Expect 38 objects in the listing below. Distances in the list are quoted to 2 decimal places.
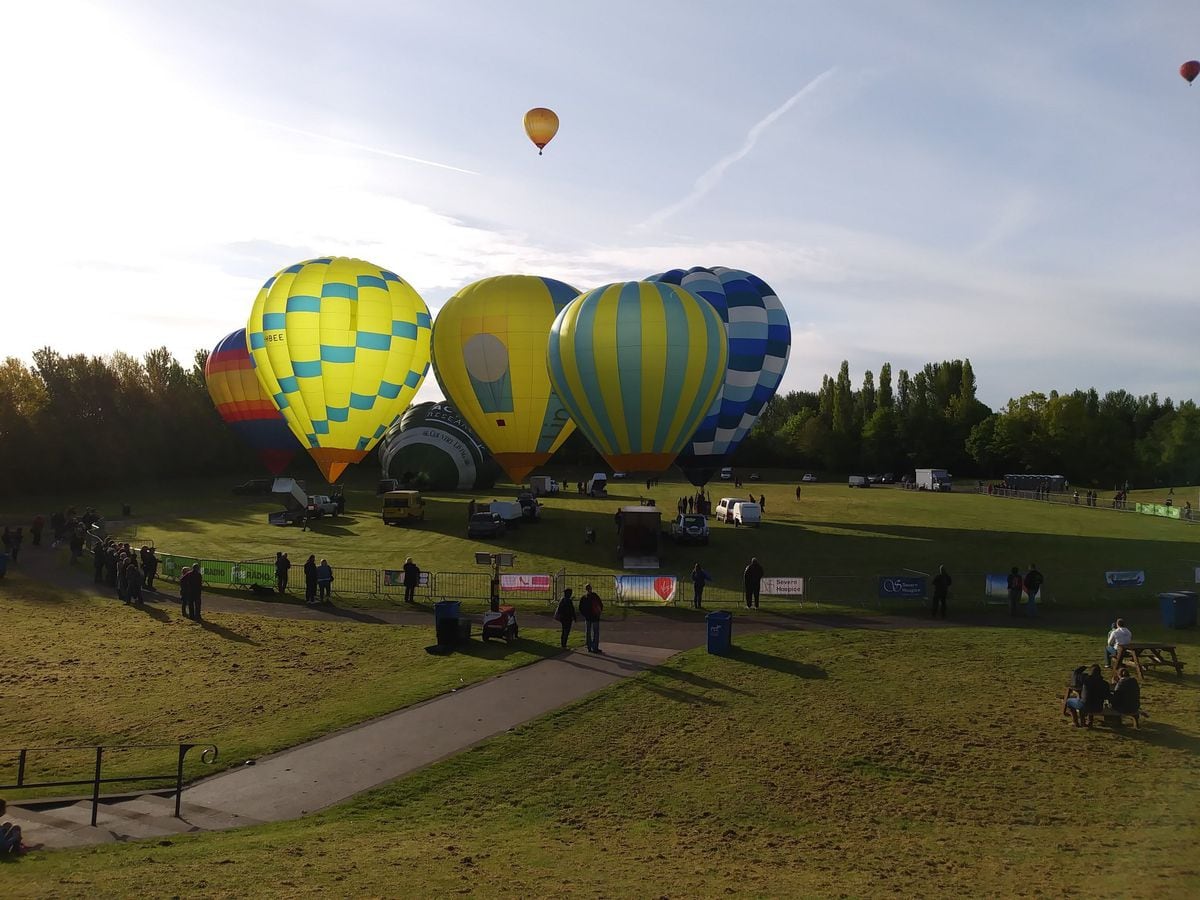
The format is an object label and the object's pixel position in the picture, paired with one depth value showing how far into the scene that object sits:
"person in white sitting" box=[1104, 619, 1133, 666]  18.80
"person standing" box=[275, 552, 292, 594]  28.64
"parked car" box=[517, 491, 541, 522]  46.53
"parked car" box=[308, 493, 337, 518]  49.91
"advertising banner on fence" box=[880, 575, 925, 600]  27.48
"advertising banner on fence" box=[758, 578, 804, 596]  27.83
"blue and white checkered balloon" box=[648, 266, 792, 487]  46.25
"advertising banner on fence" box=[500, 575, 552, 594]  28.20
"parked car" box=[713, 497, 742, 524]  48.34
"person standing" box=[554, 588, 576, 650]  21.03
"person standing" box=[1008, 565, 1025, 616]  26.56
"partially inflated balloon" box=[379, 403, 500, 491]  61.25
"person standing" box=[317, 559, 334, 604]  27.49
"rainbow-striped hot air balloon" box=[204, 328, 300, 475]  59.19
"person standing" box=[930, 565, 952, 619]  25.89
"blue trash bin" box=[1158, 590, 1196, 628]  24.39
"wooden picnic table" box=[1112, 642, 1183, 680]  18.75
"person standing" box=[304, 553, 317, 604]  27.56
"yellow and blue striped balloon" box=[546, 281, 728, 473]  34.34
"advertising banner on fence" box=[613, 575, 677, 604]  27.17
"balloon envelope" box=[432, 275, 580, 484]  40.94
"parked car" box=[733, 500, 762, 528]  46.78
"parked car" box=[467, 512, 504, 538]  41.41
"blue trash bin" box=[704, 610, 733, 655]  20.83
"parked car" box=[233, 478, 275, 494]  70.25
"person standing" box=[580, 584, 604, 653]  20.70
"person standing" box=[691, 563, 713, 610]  26.62
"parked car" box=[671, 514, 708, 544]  38.84
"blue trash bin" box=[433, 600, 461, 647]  21.59
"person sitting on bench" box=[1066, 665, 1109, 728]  15.39
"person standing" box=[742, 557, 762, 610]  26.62
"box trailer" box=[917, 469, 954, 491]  88.19
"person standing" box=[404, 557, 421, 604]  27.98
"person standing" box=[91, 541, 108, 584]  31.09
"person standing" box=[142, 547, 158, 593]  29.42
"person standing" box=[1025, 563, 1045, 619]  26.16
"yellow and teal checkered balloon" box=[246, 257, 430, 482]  40.44
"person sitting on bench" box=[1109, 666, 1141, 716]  15.11
